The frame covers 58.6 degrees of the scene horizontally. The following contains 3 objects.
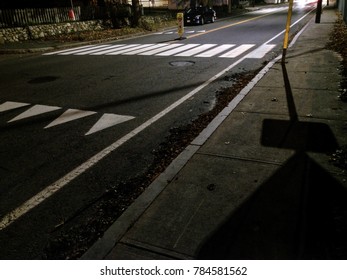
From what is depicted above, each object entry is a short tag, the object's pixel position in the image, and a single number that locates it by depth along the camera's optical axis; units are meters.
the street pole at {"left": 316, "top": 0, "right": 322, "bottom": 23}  20.07
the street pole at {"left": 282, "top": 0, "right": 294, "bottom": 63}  9.83
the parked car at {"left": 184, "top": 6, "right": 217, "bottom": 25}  26.12
